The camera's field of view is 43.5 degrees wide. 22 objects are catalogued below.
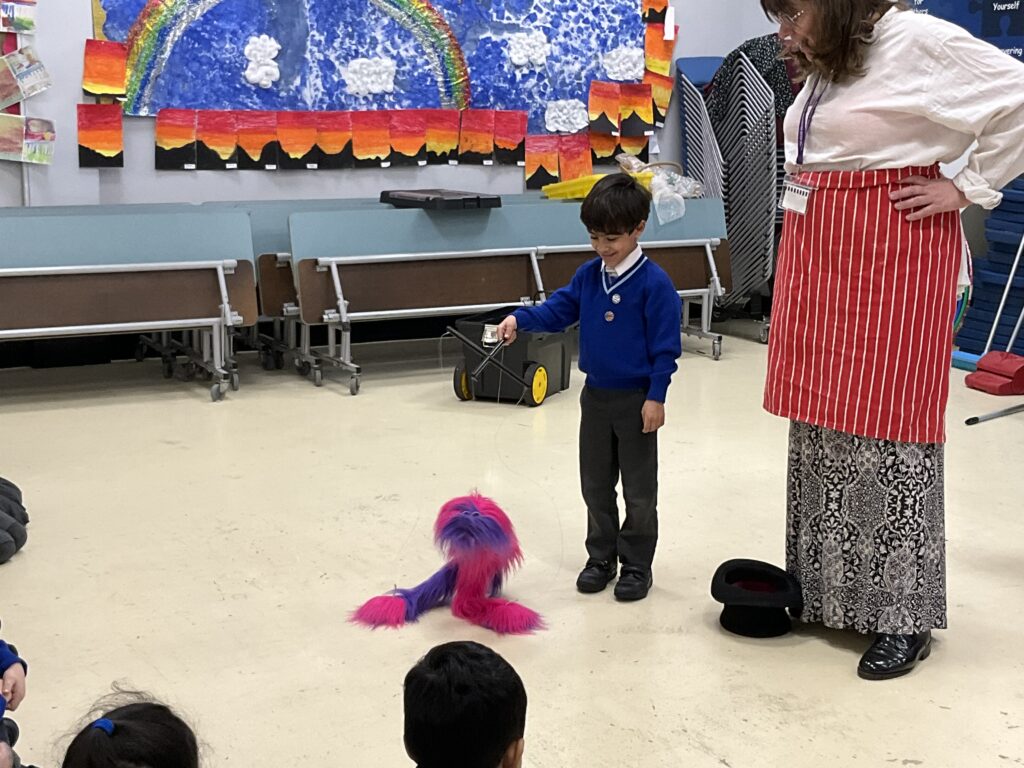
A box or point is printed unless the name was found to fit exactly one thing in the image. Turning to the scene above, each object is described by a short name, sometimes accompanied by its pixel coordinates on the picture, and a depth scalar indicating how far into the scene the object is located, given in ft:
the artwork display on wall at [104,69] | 21.01
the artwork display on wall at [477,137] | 24.59
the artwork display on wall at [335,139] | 23.22
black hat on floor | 10.03
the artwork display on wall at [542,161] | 25.39
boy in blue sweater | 10.44
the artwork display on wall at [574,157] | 25.75
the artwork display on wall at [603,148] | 26.09
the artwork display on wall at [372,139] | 23.54
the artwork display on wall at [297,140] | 22.90
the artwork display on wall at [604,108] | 25.73
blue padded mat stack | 22.15
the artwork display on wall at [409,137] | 23.90
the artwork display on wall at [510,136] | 24.90
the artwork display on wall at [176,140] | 21.90
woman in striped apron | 8.87
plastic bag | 22.57
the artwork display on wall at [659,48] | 26.21
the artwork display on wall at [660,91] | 26.43
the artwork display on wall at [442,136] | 24.22
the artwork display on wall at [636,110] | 26.12
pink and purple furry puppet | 10.46
